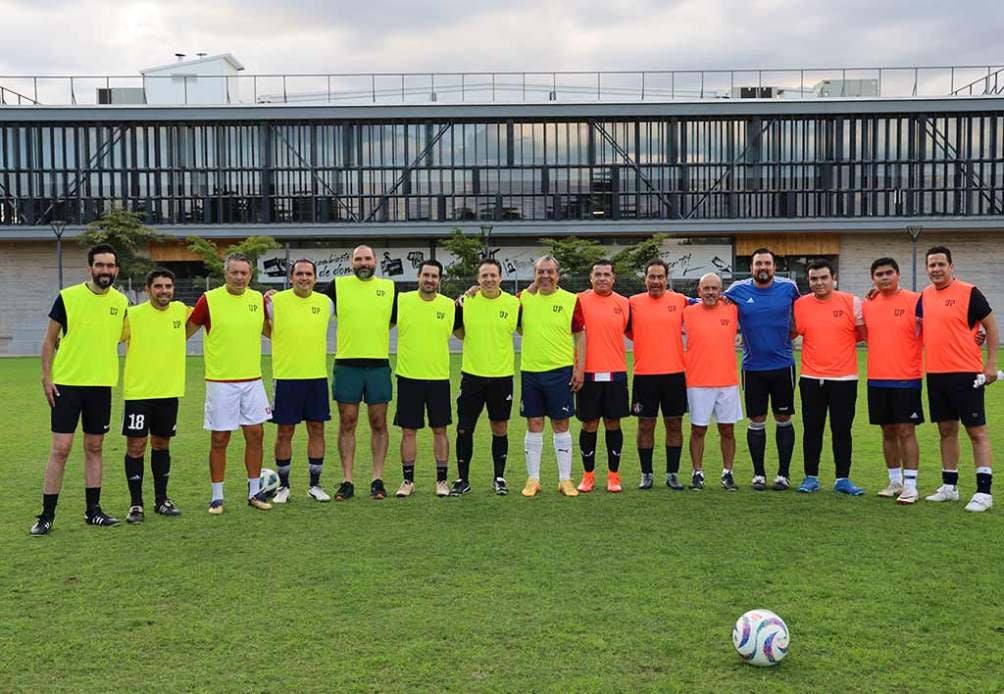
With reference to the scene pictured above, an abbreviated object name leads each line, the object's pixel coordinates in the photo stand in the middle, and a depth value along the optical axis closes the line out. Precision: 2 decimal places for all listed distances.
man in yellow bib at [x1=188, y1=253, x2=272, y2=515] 7.83
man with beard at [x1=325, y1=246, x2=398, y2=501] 8.29
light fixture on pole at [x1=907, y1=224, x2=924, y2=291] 35.87
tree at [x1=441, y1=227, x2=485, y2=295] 37.28
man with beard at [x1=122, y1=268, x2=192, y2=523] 7.64
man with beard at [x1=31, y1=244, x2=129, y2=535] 7.25
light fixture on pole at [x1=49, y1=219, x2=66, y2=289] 35.26
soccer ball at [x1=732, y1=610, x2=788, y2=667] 4.46
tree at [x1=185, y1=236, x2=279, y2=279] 37.31
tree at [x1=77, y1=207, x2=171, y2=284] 36.12
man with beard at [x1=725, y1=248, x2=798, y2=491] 8.73
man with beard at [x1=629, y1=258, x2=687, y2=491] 8.77
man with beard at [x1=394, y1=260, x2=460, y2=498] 8.47
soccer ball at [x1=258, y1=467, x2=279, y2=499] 8.42
